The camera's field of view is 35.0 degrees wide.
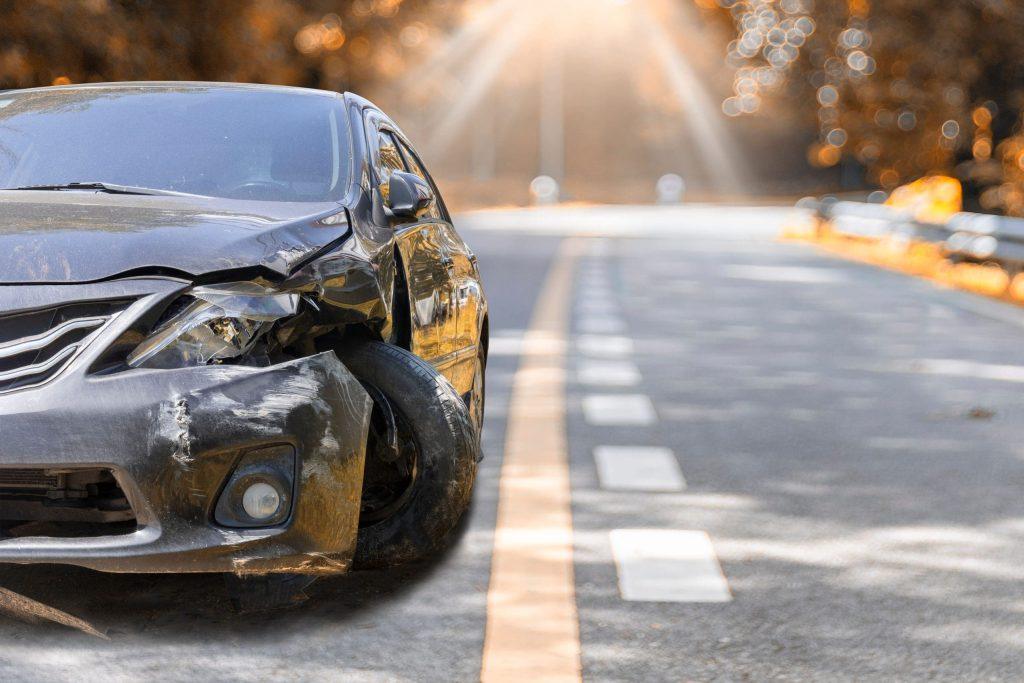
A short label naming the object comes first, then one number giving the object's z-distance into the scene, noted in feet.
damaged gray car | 11.84
